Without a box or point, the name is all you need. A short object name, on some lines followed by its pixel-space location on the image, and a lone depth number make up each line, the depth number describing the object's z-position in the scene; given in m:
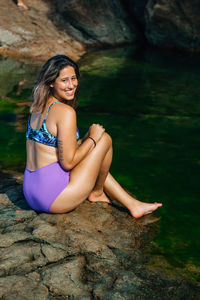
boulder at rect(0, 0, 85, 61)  9.79
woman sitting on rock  3.03
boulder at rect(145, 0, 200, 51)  10.05
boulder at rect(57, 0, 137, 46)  11.09
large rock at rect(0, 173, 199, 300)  2.42
